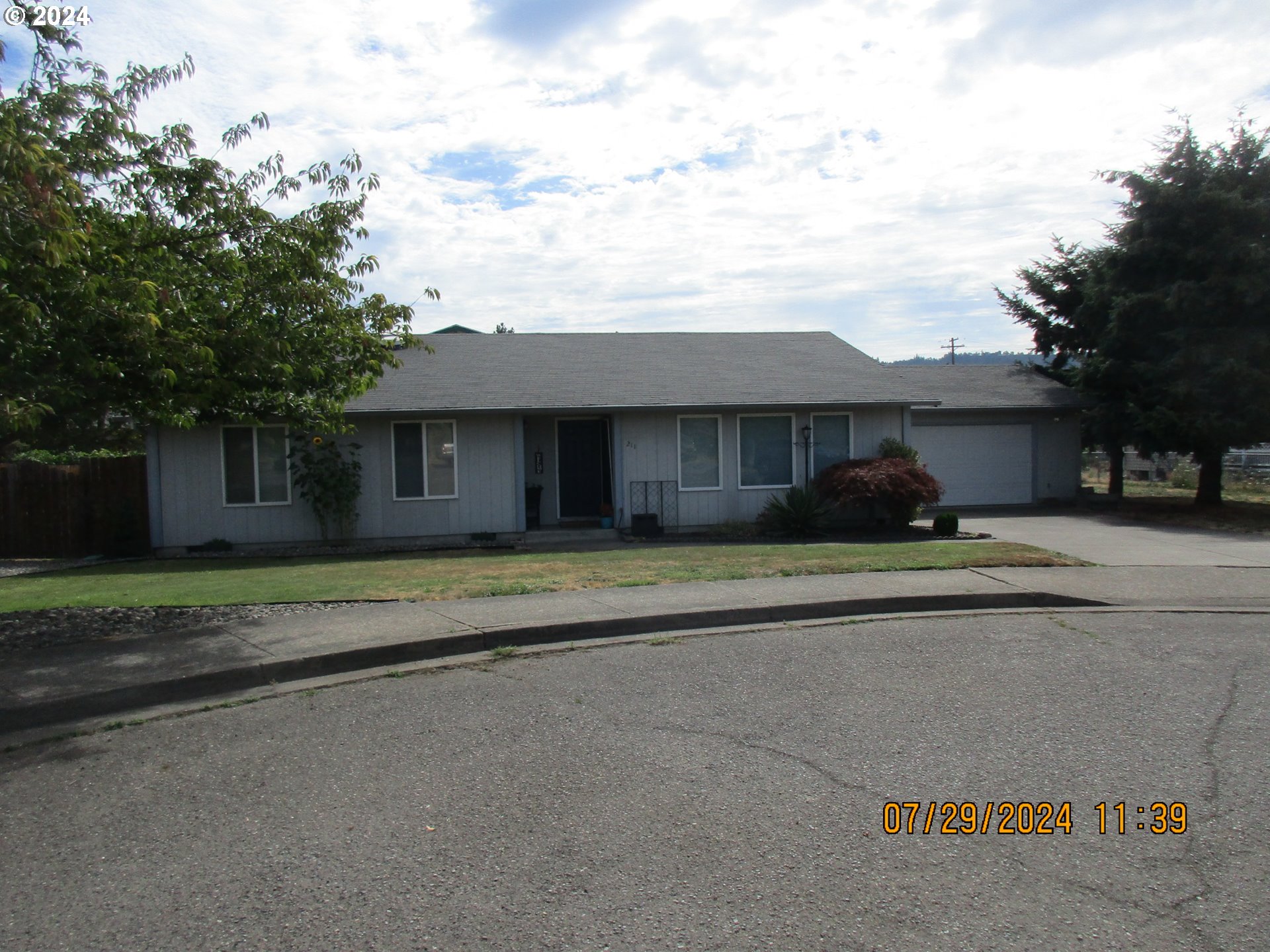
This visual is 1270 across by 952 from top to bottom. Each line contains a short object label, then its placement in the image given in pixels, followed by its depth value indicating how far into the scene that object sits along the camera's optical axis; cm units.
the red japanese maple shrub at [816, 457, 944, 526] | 1716
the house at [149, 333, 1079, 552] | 1728
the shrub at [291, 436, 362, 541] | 1678
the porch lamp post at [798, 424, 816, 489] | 1861
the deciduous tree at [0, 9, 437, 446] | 695
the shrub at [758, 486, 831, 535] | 1734
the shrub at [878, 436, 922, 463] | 1830
